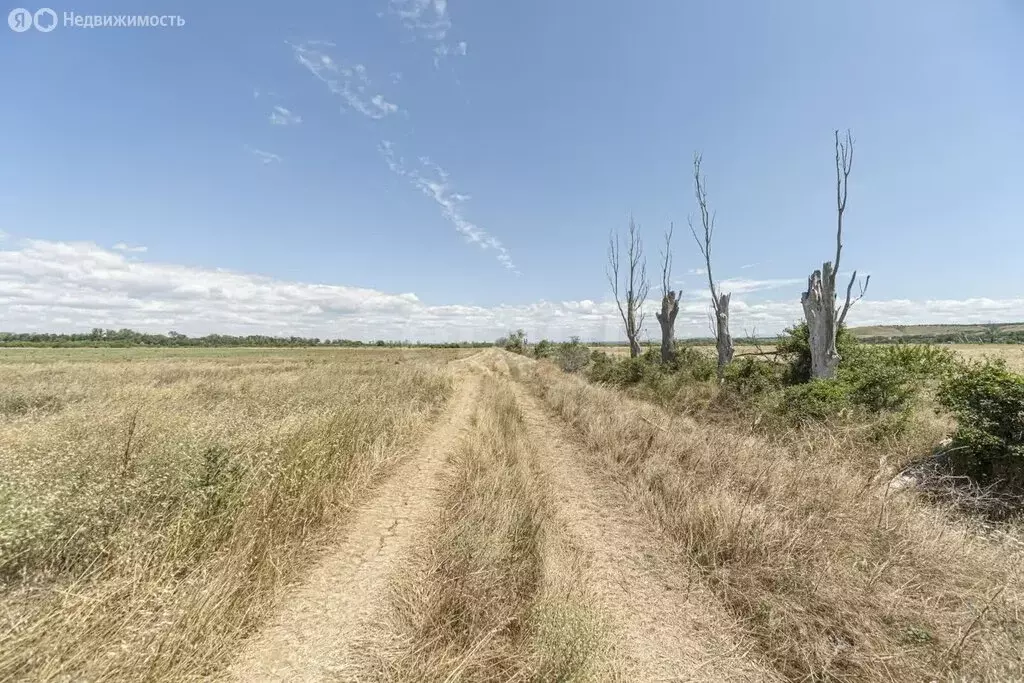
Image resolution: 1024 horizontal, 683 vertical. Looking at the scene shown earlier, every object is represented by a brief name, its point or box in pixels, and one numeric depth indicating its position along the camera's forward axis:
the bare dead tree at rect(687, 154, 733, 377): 17.38
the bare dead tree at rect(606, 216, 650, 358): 31.08
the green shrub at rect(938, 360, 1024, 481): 5.08
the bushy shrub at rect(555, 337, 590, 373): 29.42
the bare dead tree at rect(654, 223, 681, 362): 22.19
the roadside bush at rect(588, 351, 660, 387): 20.16
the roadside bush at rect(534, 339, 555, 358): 50.66
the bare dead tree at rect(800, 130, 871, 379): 12.41
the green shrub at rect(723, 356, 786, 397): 12.21
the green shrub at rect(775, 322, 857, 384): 14.01
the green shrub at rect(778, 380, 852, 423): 8.30
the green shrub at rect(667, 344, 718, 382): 17.66
